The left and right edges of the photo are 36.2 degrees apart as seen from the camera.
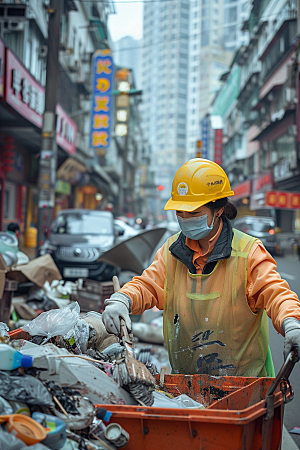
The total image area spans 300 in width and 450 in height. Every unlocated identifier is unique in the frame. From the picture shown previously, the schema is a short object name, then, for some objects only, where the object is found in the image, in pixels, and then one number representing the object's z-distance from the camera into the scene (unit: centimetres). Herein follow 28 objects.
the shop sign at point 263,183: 3449
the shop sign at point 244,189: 4334
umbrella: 656
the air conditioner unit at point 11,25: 1156
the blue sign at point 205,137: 5222
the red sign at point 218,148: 4962
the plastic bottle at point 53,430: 148
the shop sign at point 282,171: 2822
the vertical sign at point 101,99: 2064
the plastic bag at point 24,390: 162
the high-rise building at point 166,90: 15888
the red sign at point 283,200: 2389
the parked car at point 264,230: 2070
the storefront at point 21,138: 1108
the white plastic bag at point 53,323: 231
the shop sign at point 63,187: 2141
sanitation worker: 243
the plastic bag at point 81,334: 241
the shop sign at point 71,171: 2114
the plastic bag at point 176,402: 202
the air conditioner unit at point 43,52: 1254
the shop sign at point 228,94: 5157
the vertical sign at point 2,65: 1017
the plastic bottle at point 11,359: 168
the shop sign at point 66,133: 1664
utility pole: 1040
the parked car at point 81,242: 912
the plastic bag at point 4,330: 222
